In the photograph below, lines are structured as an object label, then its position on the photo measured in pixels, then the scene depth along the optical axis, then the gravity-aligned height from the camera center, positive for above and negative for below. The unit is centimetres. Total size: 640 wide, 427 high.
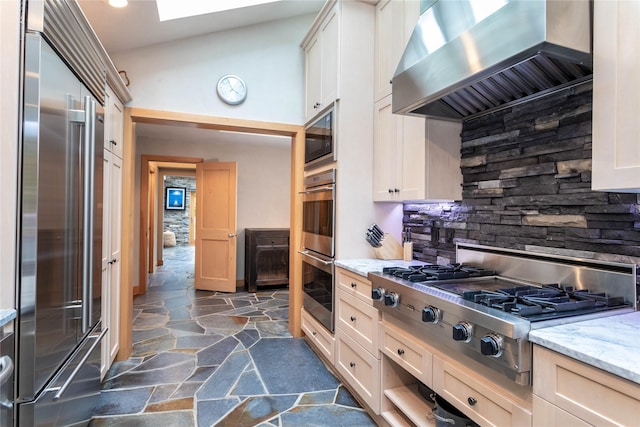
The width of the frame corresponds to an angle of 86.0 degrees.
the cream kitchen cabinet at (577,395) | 87 -49
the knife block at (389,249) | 268 -26
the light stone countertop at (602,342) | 87 -36
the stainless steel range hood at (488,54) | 122 +67
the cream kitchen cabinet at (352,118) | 267 +78
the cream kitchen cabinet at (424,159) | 216 +38
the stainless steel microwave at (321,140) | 275 +67
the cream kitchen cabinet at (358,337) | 204 -80
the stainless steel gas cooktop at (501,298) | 116 -34
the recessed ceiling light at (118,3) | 223 +139
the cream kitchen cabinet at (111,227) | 239 -10
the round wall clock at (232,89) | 322 +119
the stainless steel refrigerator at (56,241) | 117 -11
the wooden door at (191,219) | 1281 -15
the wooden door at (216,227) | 543 -19
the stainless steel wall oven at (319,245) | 272 -25
